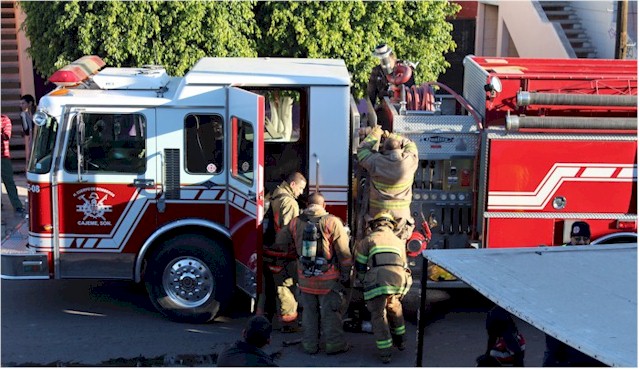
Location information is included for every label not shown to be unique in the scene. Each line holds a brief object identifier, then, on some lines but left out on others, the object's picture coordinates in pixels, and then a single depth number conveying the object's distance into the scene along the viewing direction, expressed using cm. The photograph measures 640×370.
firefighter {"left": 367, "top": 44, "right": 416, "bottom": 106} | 1723
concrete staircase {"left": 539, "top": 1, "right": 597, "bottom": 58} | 3307
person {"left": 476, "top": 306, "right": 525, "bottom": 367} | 1173
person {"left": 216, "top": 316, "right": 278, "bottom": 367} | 1002
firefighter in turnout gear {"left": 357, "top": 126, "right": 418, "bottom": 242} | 1541
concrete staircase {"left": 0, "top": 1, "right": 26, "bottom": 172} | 2962
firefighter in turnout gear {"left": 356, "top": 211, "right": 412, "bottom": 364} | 1438
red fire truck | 1586
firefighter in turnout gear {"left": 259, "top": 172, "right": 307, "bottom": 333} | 1552
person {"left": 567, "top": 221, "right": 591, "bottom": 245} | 1506
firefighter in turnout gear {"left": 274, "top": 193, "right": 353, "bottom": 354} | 1463
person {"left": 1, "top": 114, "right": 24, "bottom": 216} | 2296
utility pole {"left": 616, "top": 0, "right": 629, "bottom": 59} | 2567
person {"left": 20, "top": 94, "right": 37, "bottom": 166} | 2410
